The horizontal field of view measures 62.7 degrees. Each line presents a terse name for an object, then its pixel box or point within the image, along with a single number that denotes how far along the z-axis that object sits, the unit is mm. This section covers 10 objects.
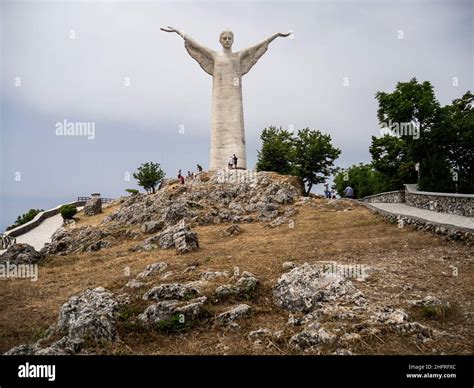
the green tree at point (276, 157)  41375
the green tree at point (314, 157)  41000
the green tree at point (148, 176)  51219
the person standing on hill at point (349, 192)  29897
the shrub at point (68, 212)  39500
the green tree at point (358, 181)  56625
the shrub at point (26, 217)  44609
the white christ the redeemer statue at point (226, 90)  38031
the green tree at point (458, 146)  24062
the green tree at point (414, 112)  24312
